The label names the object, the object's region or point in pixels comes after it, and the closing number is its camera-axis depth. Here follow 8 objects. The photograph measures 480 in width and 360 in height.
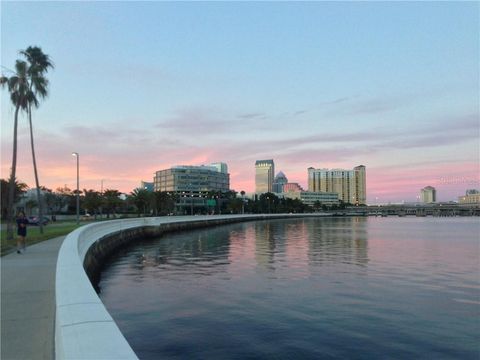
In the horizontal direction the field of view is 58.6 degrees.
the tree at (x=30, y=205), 101.57
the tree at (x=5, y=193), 80.31
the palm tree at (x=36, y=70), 33.28
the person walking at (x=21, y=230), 20.31
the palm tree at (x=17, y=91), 31.84
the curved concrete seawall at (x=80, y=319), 4.08
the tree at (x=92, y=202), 95.94
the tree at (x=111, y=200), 101.96
